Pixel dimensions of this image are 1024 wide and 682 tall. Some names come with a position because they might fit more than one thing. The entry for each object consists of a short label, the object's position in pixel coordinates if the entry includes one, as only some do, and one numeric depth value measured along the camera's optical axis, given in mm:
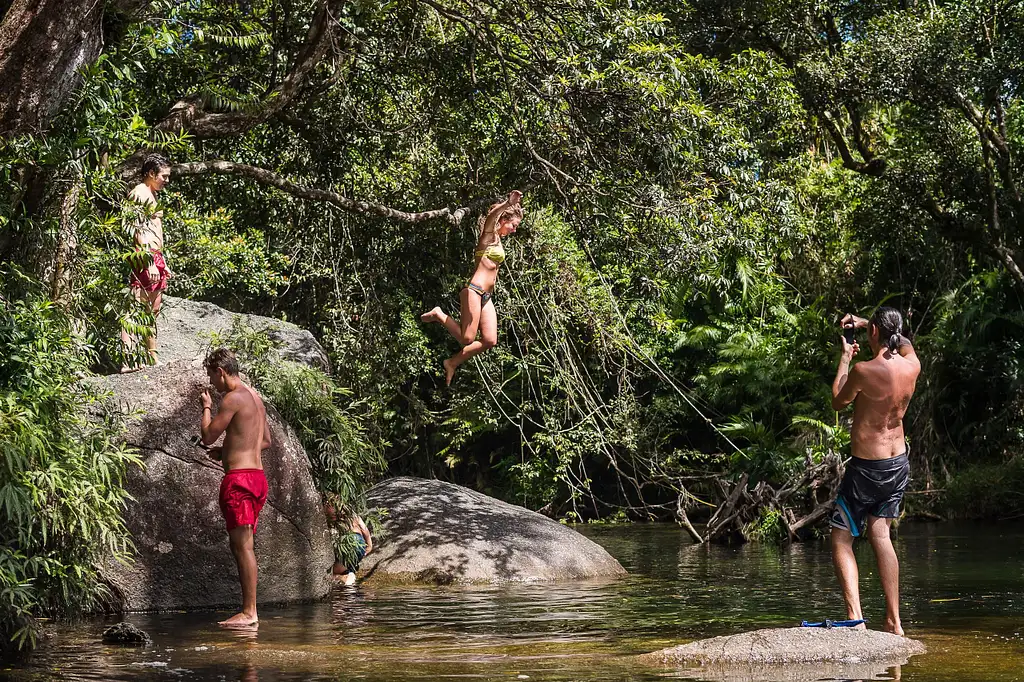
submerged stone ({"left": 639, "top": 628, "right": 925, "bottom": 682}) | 6962
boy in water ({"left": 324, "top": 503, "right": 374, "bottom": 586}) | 12367
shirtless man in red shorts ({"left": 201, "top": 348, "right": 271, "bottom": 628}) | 9305
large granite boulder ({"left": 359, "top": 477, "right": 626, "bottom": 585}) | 13156
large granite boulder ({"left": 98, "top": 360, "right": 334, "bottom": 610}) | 10555
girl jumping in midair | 10586
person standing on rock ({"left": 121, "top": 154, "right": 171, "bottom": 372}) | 9508
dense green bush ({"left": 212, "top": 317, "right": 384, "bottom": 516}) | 12016
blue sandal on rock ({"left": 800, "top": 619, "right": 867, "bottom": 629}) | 7695
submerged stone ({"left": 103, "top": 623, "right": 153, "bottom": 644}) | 8266
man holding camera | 8055
